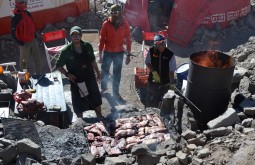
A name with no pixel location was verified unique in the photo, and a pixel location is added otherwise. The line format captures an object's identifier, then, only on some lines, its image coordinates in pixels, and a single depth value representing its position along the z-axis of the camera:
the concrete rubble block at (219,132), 6.15
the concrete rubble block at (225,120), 6.43
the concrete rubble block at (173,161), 5.56
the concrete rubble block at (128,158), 5.94
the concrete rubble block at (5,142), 5.70
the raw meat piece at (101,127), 7.01
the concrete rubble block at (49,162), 5.71
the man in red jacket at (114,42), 9.03
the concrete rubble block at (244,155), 5.07
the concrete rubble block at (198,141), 6.09
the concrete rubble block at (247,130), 6.06
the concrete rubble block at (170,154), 5.72
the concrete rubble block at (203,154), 5.58
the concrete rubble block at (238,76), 8.48
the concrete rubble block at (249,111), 6.78
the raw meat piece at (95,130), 6.91
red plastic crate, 10.41
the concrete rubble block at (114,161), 5.75
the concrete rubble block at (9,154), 5.46
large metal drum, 6.82
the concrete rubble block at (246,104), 7.02
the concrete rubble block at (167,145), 5.95
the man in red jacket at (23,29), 9.82
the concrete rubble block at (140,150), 5.73
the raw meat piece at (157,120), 7.15
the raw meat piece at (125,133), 6.87
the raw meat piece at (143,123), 7.18
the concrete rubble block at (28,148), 5.57
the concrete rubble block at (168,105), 7.35
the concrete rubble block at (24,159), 5.47
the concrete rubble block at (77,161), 5.82
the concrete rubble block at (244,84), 8.03
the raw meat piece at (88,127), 7.08
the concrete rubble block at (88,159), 5.65
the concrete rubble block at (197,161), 5.39
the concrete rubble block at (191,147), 5.90
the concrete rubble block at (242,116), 6.77
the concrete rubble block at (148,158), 5.77
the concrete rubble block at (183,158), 5.55
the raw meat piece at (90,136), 6.78
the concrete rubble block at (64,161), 5.77
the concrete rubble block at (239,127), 6.26
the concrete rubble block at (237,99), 7.52
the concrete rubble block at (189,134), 6.28
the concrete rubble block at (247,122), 6.44
